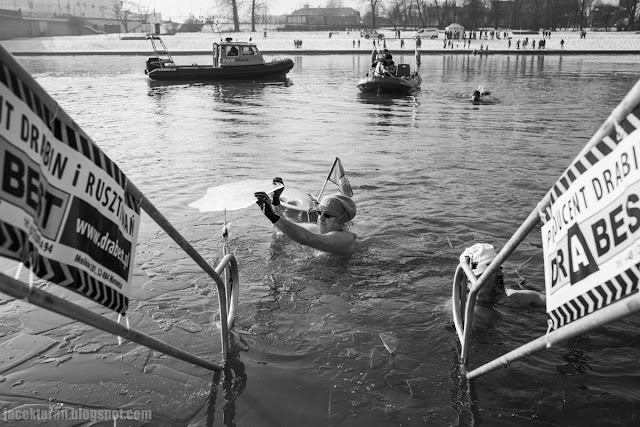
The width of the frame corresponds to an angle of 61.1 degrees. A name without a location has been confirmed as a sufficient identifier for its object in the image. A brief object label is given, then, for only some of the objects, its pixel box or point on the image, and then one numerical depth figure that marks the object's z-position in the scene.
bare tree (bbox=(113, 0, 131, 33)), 109.12
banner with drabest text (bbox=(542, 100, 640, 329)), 1.80
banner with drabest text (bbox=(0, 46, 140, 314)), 1.65
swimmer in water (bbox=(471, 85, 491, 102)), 20.05
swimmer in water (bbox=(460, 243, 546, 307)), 4.12
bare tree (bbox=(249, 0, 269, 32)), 104.09
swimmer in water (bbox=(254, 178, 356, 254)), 5.18
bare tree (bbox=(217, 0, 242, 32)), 100.80
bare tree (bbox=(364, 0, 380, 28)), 108.38
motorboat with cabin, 30.52
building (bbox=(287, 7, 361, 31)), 107.38
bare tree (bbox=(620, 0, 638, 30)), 83.88
